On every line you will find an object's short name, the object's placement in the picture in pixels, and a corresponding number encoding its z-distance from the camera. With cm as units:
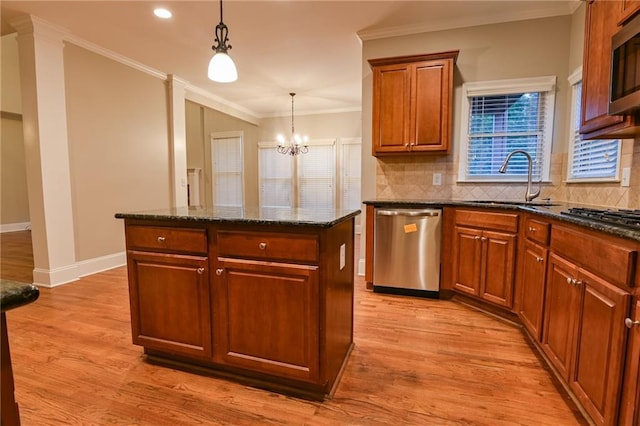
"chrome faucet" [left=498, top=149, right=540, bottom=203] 291
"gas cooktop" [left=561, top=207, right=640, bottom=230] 135
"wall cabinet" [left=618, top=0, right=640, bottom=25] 155
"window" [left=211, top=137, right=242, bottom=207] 733
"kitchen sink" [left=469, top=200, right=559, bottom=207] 255
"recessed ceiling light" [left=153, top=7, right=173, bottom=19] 307
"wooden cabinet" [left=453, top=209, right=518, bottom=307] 252
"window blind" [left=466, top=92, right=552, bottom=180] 321
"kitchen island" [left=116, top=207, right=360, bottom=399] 159
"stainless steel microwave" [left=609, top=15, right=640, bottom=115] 155
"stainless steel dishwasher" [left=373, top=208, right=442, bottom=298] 304
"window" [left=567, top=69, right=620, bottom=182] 238
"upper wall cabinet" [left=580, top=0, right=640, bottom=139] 177
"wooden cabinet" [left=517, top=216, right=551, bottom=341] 198
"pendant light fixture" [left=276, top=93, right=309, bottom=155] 670
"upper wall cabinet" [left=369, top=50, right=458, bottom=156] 314
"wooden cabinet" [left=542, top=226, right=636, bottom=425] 124
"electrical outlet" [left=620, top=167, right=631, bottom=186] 220
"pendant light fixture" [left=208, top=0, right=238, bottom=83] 208
